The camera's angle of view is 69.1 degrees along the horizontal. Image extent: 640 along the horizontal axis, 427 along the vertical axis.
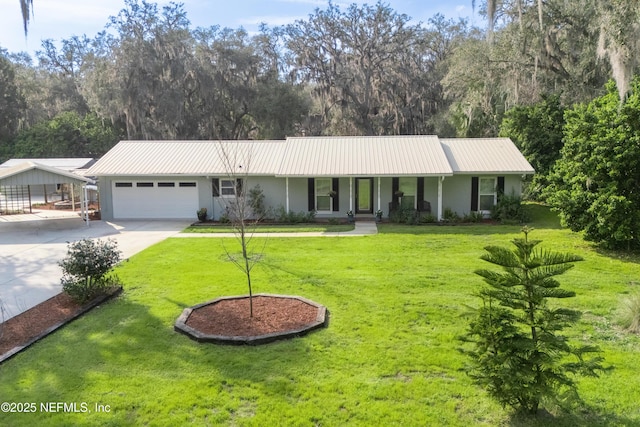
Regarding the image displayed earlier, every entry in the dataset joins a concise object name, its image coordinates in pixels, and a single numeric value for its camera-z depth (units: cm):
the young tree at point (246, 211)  775
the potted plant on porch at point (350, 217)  1744
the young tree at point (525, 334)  414
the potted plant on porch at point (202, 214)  1811
